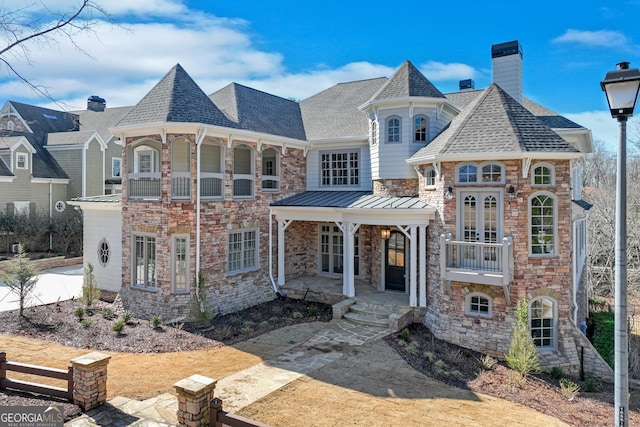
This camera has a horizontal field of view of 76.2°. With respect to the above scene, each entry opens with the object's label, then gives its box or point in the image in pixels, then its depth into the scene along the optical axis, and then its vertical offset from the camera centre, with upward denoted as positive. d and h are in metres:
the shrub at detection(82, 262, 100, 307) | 13.92 -2.51
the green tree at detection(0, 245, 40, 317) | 12.75 -1.90
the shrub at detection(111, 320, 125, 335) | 11.65 -3.18
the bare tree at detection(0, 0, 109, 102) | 7.30 +3.14
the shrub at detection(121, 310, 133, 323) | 12.56 -3.15
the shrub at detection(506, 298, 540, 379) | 9.88 -3.36
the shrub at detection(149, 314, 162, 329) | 12.21 -3.19
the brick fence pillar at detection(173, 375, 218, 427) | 5.91 -2.72
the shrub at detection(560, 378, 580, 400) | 9.37 -4.16
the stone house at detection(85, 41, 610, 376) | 11.30 +0.34
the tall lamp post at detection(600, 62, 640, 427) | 4.86 -0.06
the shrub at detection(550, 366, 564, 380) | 10.73 -4.21
